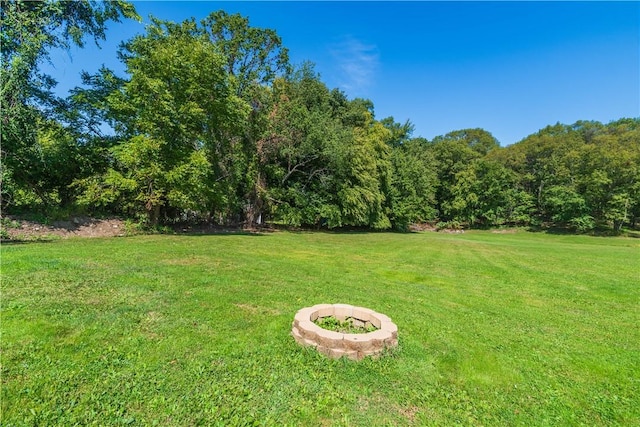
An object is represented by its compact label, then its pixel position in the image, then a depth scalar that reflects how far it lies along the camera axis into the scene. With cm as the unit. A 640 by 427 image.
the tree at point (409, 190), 3030
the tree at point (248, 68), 1858
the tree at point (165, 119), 1280
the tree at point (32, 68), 854
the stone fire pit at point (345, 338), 383
